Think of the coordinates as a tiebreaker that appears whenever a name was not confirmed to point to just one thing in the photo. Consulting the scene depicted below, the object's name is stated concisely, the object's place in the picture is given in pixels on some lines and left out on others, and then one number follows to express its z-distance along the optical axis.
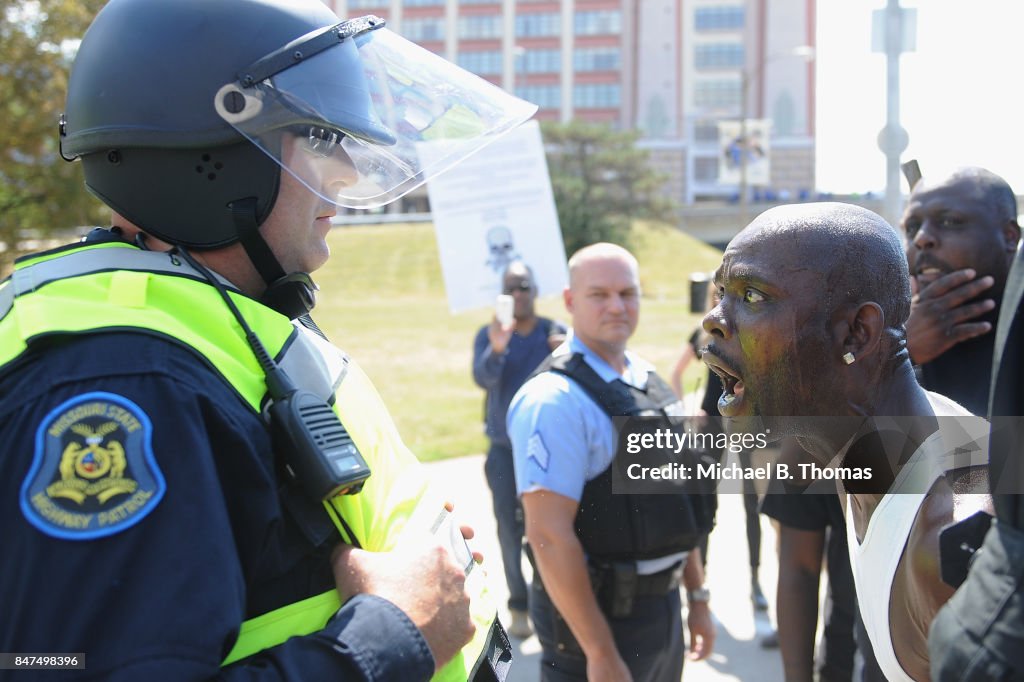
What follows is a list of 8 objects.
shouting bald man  1.68
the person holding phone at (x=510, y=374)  5.17
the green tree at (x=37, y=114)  13.81
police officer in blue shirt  2.97
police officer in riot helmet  1.17
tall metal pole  5.46
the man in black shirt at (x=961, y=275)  2.97
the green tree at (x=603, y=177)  47.81
